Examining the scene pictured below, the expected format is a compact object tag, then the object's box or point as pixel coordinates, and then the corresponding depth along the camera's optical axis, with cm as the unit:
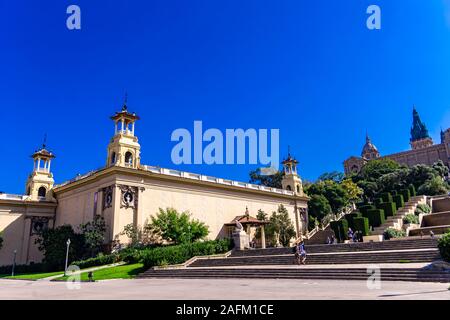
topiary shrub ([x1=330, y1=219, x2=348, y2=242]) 4075
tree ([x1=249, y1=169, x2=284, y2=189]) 7062
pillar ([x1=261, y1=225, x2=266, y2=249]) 4182
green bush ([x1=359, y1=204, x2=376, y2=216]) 4356
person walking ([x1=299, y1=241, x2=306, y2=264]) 2158
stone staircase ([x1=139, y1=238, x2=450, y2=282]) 1470
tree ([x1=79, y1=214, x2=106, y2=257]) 3284
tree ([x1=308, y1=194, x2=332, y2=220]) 5888
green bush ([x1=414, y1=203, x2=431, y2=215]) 4534
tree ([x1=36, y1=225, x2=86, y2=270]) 3306
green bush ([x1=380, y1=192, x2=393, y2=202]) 4734
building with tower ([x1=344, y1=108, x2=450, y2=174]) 12610
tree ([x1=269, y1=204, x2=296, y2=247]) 4456
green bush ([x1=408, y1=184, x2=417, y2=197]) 5477
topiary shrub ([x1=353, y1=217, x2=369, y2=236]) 3791
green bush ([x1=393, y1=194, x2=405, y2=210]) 4706
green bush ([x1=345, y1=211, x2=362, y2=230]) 4039
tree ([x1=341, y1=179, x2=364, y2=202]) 6876
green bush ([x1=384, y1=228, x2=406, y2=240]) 3628
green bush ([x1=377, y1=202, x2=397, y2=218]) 4325
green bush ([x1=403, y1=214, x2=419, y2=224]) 4159
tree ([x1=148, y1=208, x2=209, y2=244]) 3538
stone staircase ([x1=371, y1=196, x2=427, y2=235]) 3882
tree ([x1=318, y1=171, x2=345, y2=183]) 8875
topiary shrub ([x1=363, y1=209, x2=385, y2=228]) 4000
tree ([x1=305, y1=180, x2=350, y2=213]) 6219
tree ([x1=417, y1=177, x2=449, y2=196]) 6356
